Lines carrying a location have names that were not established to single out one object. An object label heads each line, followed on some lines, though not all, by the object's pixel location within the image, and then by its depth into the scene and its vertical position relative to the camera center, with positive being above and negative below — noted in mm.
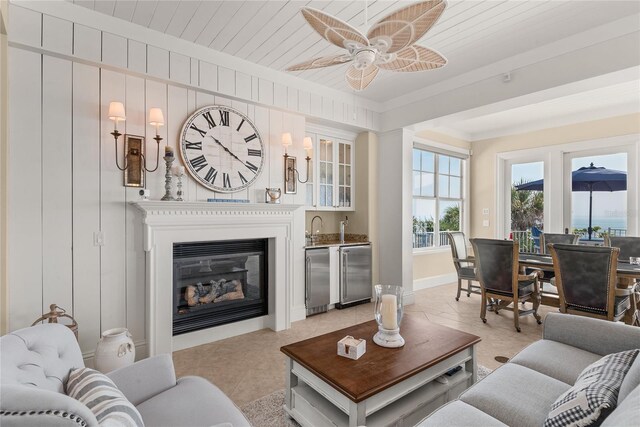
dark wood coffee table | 1549 -906
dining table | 2874 -548
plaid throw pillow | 1041 -649
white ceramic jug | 2324 -1052
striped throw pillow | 1002 -649
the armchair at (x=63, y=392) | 757 -604
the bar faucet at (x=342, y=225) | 4578 -185
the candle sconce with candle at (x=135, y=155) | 2799 +534
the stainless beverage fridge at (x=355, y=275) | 4320 -870
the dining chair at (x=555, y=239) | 4355 -353
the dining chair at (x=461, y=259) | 4551 -682
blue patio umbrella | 4707 +532
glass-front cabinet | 4480 +579
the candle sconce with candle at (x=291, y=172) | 3879 +518
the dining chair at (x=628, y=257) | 3045 -531
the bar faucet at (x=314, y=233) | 4525 -303
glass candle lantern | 1962 -665
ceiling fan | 1580 +1005
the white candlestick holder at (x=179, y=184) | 3000 +283
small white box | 1788 -781
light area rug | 1914 -1287
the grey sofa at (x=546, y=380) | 1169 -839
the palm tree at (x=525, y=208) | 5586 +106
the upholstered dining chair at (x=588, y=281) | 2768 -625
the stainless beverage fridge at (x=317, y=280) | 3998 -869
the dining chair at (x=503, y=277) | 3514 -740
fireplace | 2834 -350
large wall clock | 3174 +694
